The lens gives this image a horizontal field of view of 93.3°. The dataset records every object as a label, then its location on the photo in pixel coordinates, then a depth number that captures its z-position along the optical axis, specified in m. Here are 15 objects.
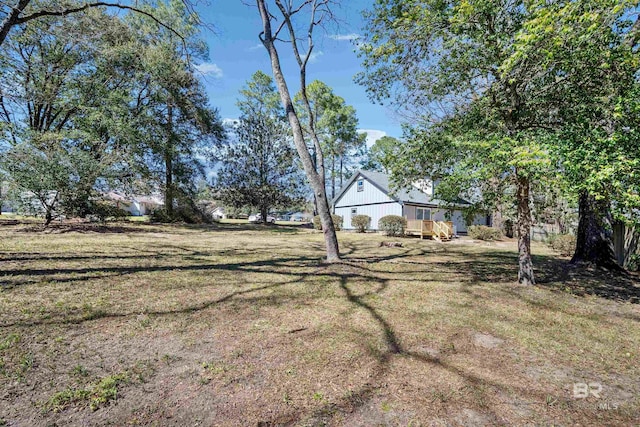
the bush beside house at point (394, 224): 18.76
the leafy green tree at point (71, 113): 8.06
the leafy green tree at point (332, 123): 31.34
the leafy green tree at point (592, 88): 3.83
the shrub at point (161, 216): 21.52
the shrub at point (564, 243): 11.48
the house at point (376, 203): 22.25
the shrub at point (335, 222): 23.08
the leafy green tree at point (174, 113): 17.17
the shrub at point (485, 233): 17.83
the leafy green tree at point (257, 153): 28.64
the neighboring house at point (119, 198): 15.64
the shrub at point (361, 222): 21.92
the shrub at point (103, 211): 14.31
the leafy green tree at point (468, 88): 4.82
